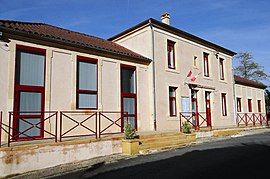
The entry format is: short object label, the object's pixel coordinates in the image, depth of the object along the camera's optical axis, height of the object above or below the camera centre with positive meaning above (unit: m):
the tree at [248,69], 43.72 +7.14
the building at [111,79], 9.96 +1.71
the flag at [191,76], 17.73 +2.47
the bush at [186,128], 13.86 -0.70
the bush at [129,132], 10.42 -0.63
